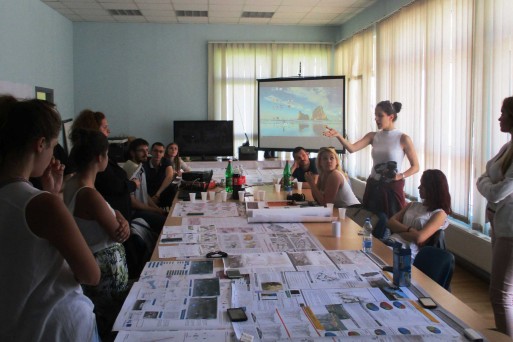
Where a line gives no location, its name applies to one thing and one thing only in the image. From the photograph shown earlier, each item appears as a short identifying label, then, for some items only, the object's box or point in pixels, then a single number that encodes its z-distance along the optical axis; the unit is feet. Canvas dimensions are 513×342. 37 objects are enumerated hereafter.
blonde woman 12.02
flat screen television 27.17
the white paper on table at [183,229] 8.51
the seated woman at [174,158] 17.74
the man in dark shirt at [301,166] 16.87
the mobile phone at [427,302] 5.22
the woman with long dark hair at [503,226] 8.20
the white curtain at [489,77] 12.56
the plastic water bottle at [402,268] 5.74
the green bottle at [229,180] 13.39
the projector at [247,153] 25.67
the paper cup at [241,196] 11.69
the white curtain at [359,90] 23.15
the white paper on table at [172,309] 4.77
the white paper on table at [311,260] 6.52
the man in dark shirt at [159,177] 15.61
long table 4.87
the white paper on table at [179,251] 7.09
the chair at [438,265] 6.62
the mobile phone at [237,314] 4.85
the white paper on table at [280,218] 9.21
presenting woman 13.98
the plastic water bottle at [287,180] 13.75
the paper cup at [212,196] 12.01
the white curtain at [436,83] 14.66
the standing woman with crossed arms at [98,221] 6.90
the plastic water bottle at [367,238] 7.35
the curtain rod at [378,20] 18.86
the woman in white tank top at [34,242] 4.06
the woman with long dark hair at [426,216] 9.18
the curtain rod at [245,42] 28.04
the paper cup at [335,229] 8.23
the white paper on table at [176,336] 4.49
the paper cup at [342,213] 9.68
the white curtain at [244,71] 28.22
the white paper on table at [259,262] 6.42
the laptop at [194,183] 12.78
